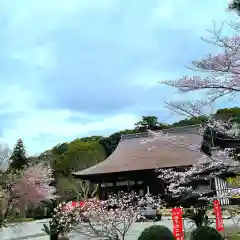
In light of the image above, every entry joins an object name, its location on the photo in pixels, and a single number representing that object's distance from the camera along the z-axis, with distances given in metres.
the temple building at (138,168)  20.90
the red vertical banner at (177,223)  8.28
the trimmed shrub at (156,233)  6.73
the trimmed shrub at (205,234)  7.06
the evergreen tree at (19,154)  28.95
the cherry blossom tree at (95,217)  7.74
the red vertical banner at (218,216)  9.85
